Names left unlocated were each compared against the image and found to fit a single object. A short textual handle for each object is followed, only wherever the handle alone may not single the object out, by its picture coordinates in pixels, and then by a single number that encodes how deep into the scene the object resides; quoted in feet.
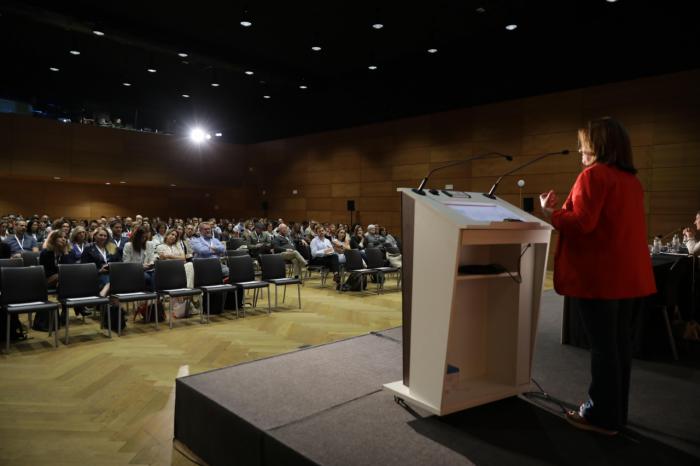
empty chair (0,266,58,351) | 14.57
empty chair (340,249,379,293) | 24.82
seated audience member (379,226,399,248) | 31.58
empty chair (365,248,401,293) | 25.46
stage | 6.14
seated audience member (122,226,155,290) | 19.77
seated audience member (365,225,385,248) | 30.99
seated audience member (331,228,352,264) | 27.81
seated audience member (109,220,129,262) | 24.86
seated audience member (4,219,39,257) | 25.24
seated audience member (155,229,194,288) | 20.49
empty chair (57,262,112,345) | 15.81
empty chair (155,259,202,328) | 17.69
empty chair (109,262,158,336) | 16.61
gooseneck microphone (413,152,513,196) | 7.10
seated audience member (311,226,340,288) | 26.89
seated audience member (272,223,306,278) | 29.55
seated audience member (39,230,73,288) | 17.95
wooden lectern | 6.60
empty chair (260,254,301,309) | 21.22
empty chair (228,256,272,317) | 19.93
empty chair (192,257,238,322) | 18.86
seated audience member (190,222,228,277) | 22.95
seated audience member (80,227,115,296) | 18.69
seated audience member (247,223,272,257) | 31.41
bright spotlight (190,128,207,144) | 55.67
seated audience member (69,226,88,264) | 19.20
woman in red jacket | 6.44
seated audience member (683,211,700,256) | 13.61
